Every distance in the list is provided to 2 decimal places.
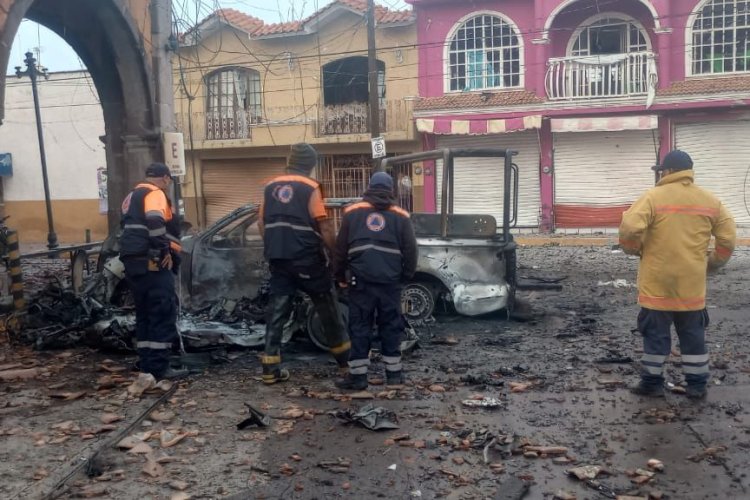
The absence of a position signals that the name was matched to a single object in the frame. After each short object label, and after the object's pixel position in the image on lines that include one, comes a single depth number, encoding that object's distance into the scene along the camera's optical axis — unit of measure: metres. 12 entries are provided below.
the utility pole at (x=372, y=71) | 18.78
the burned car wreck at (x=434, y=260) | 8.21
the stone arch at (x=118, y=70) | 9.70
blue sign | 28.06
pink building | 21.61
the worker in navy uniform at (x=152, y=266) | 6.27
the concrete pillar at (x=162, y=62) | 10.34
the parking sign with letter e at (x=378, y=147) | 18.56
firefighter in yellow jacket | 5.68
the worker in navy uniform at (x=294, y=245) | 6.32
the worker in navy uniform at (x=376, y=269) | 6.12
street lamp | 18.14
